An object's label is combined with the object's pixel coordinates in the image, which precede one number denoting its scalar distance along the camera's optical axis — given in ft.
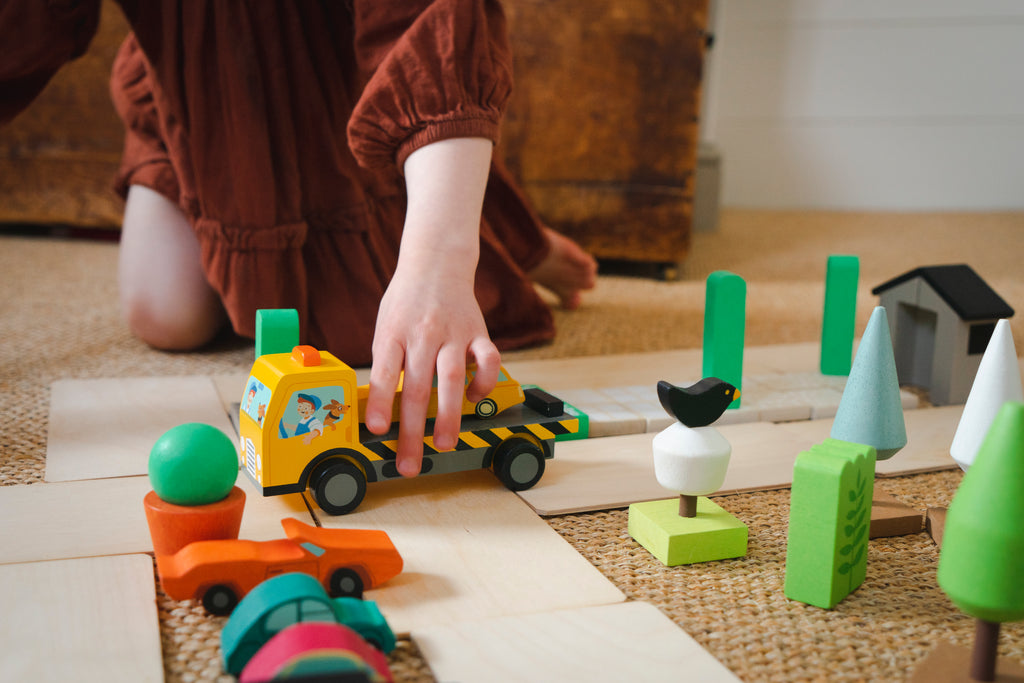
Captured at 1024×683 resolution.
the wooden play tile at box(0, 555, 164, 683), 1.49
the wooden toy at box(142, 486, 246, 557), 1.74
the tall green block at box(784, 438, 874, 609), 1.62
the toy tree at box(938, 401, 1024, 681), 1.28
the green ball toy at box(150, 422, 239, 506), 1.73
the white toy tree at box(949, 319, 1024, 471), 1.86
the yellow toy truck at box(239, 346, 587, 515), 2.05
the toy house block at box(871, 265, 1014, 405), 3.02
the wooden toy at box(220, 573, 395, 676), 1.42
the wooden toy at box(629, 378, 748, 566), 1.86
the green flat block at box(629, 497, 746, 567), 1.92
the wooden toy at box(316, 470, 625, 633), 1.74
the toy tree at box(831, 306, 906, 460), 1.97
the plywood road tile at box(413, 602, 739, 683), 1.50
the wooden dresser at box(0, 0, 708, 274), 5.38
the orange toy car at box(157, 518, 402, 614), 1.64
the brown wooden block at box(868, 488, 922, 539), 2.08
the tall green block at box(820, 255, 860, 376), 3.27
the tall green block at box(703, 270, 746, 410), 2.93
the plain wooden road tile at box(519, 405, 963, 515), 2.29
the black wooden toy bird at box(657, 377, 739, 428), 1.85
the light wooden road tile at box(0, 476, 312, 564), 1.96
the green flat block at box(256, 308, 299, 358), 2.54
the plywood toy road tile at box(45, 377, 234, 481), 2.48
